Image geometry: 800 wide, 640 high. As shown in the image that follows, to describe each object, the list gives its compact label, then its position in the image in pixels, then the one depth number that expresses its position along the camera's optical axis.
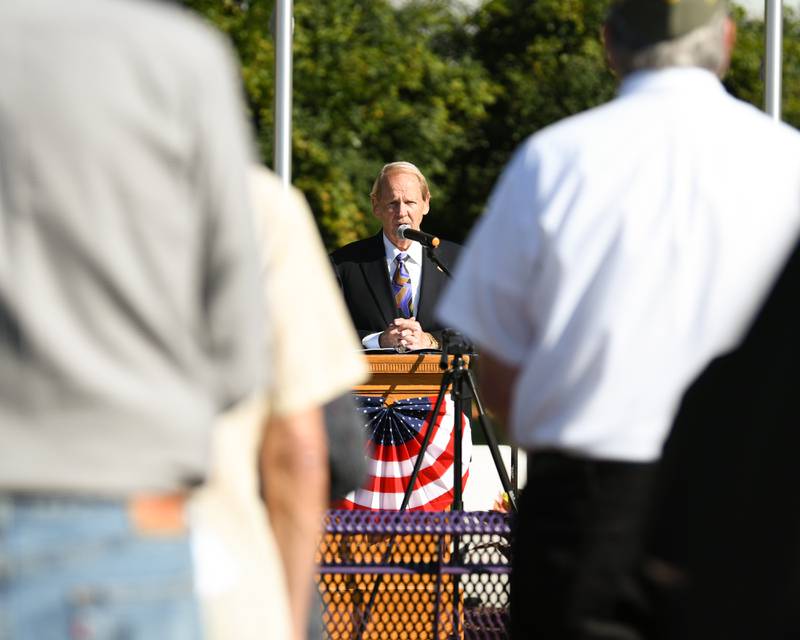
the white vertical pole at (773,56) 21.53
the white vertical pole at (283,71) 20.52
